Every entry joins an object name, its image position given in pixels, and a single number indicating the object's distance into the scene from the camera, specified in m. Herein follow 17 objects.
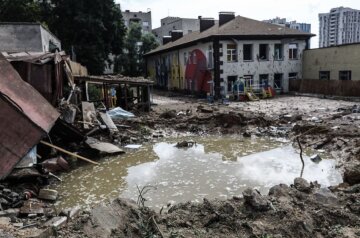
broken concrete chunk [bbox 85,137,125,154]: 13.92
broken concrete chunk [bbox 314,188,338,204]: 7.43
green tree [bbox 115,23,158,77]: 48.74
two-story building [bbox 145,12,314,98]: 30.62
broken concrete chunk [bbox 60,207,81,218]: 7.45
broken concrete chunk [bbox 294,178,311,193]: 8.20
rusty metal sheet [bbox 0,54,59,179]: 9.19
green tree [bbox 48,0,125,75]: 33.41
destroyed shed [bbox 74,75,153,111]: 20.95
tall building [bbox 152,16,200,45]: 68.50
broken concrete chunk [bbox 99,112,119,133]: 16.75
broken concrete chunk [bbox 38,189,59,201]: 9.52
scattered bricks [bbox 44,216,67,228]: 6.90
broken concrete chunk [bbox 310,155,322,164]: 12.66
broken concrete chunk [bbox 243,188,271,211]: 6.74
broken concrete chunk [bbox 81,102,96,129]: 16.31
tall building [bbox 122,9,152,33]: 74.62
